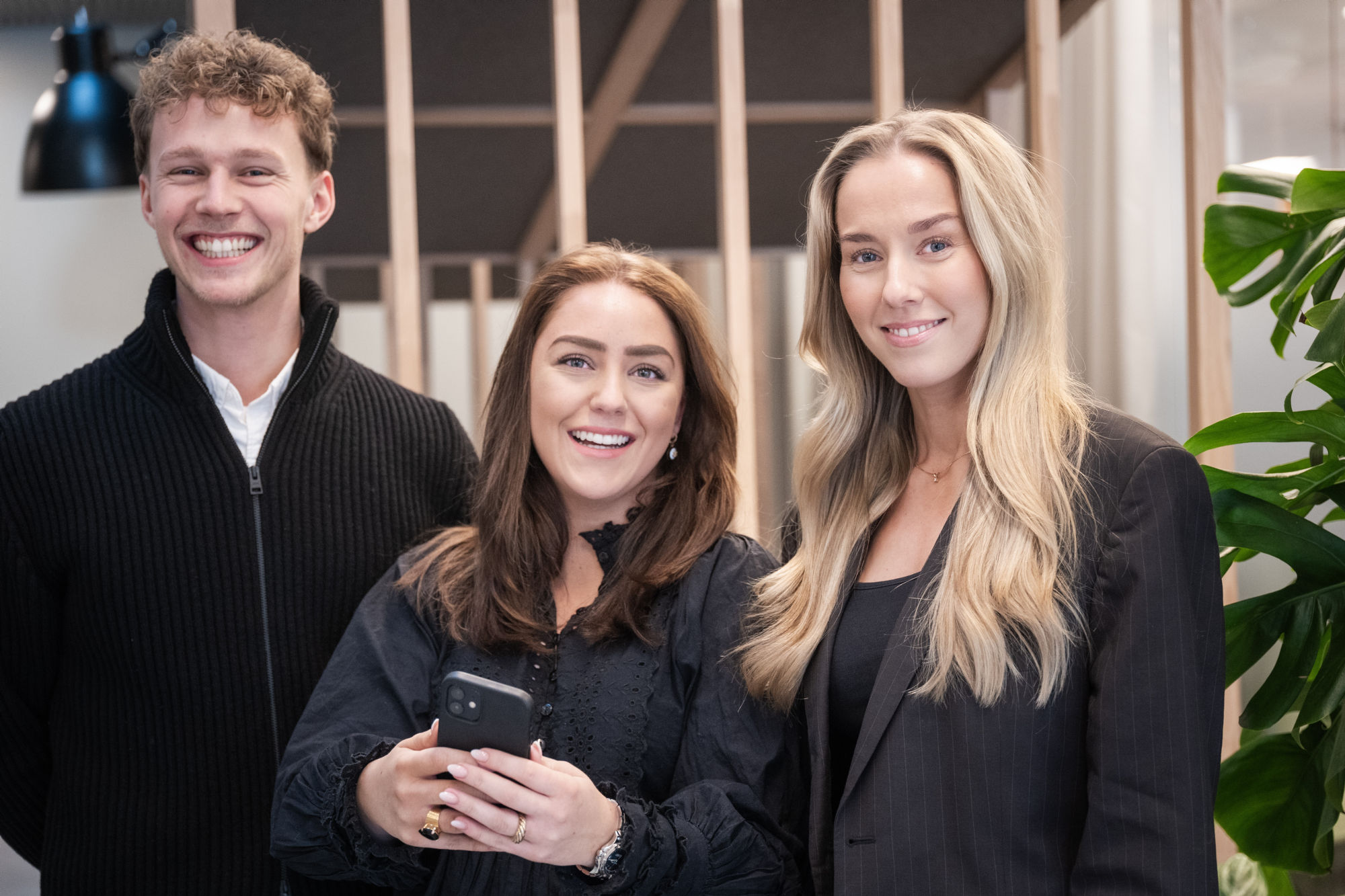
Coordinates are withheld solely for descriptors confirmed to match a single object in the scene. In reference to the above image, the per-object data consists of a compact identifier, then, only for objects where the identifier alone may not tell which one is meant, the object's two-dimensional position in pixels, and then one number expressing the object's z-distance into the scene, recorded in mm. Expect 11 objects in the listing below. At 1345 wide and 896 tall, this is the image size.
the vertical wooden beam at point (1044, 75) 2453
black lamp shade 3428
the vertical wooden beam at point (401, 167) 2279
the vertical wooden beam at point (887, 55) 2416
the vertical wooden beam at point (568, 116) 2318
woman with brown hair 1377
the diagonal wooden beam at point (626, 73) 2666
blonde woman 1264
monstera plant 1623
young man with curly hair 1748
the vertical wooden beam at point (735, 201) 2383
